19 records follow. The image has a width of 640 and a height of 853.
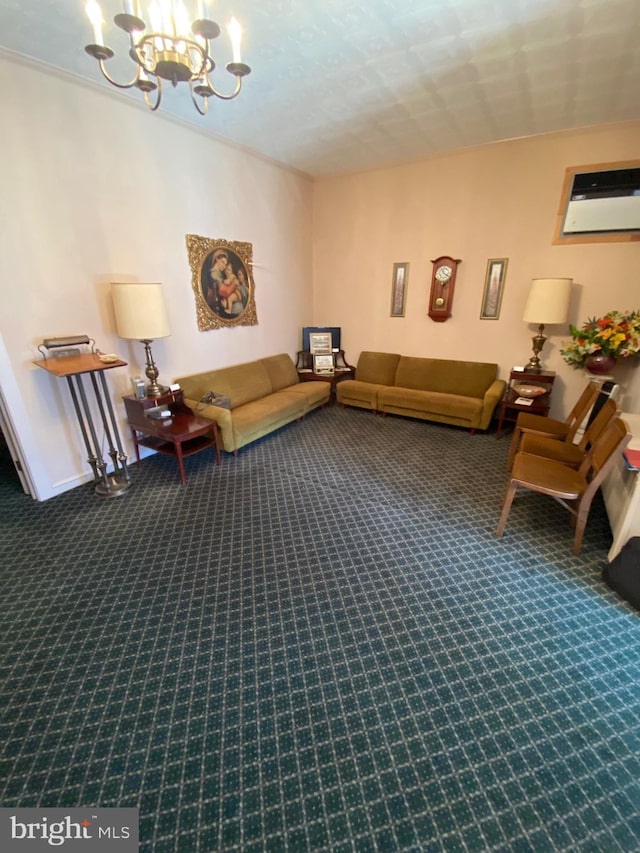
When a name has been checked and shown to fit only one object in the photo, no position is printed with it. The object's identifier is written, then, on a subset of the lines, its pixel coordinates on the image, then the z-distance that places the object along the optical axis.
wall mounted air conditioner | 3.31
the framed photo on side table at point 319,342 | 5.14
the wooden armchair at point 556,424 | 2.82
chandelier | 1.28
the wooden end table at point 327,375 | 4.97
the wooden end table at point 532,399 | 3.63
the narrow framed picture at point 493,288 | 4.04
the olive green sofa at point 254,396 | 3.41
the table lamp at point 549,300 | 3.44
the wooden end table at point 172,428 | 2.99
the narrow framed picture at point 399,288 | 4.62
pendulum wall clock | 4.27
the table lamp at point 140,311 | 2.69
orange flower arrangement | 3.13
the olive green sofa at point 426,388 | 4.01
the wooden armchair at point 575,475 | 1.99
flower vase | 3.30
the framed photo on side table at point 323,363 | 5.09
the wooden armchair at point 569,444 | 2.40
